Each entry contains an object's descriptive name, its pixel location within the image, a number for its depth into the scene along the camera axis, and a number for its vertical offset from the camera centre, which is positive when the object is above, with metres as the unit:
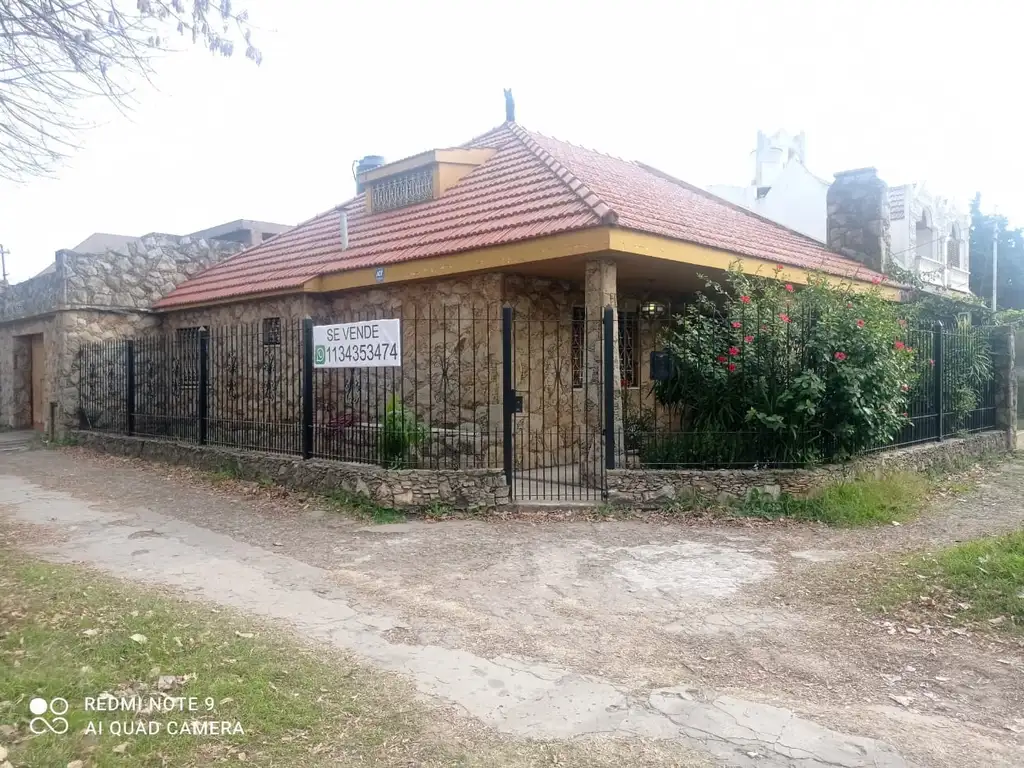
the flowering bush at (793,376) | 8.27 +0.02
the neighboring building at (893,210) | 21.34 +5.46
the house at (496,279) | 8.85 +1.42
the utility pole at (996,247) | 29.62 +5.38
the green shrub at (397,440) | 8.43 -0.67
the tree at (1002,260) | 32.59 +5.06
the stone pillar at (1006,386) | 13.64 -0.17
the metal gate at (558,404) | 8.22 -0.31
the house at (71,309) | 14.57 +1.48
